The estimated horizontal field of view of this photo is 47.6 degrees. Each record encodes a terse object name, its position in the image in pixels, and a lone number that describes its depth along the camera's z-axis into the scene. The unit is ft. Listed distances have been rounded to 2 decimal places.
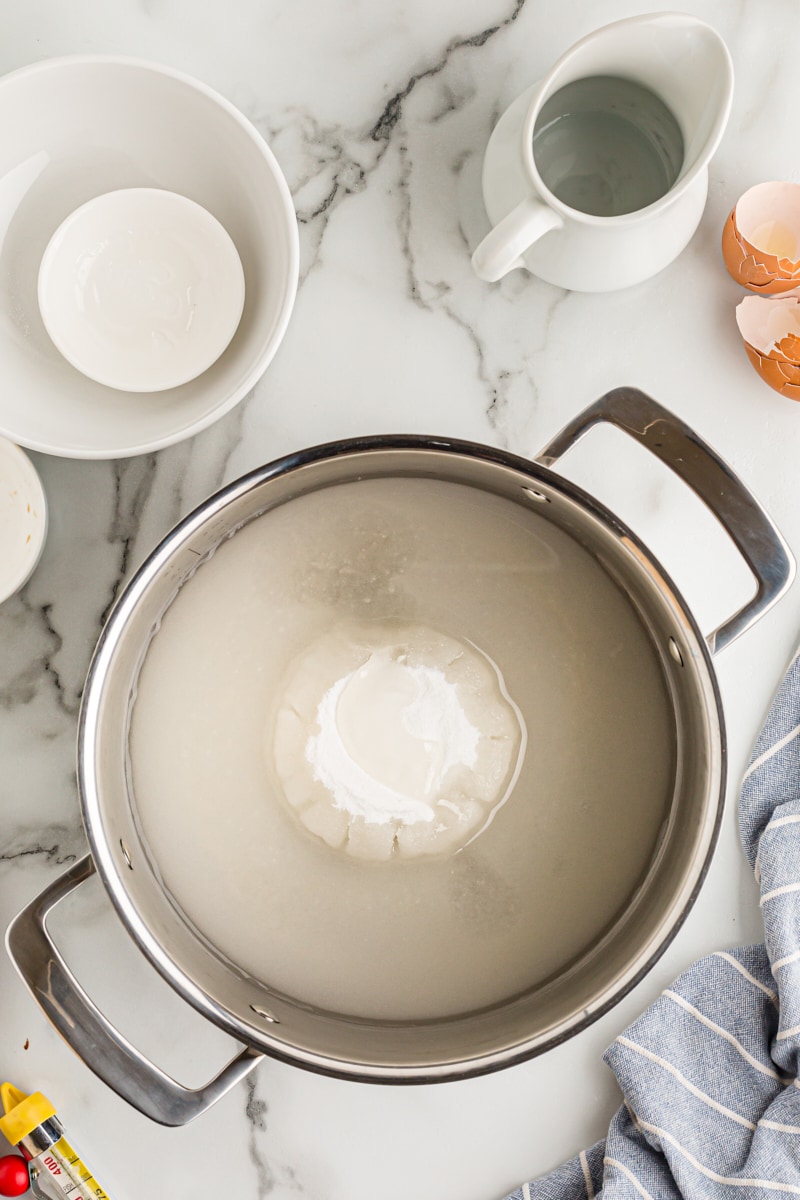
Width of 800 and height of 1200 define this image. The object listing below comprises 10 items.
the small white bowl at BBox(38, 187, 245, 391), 1.94
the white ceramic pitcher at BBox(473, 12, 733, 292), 1.76
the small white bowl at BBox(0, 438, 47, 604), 2.02
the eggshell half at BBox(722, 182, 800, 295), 1.95
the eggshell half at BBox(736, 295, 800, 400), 2.04
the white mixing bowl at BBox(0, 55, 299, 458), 1.82
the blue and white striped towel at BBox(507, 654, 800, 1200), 2.08
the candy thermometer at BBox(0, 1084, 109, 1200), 2.05
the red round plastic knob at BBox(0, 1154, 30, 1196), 2.02
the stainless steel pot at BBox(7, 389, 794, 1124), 1.64
